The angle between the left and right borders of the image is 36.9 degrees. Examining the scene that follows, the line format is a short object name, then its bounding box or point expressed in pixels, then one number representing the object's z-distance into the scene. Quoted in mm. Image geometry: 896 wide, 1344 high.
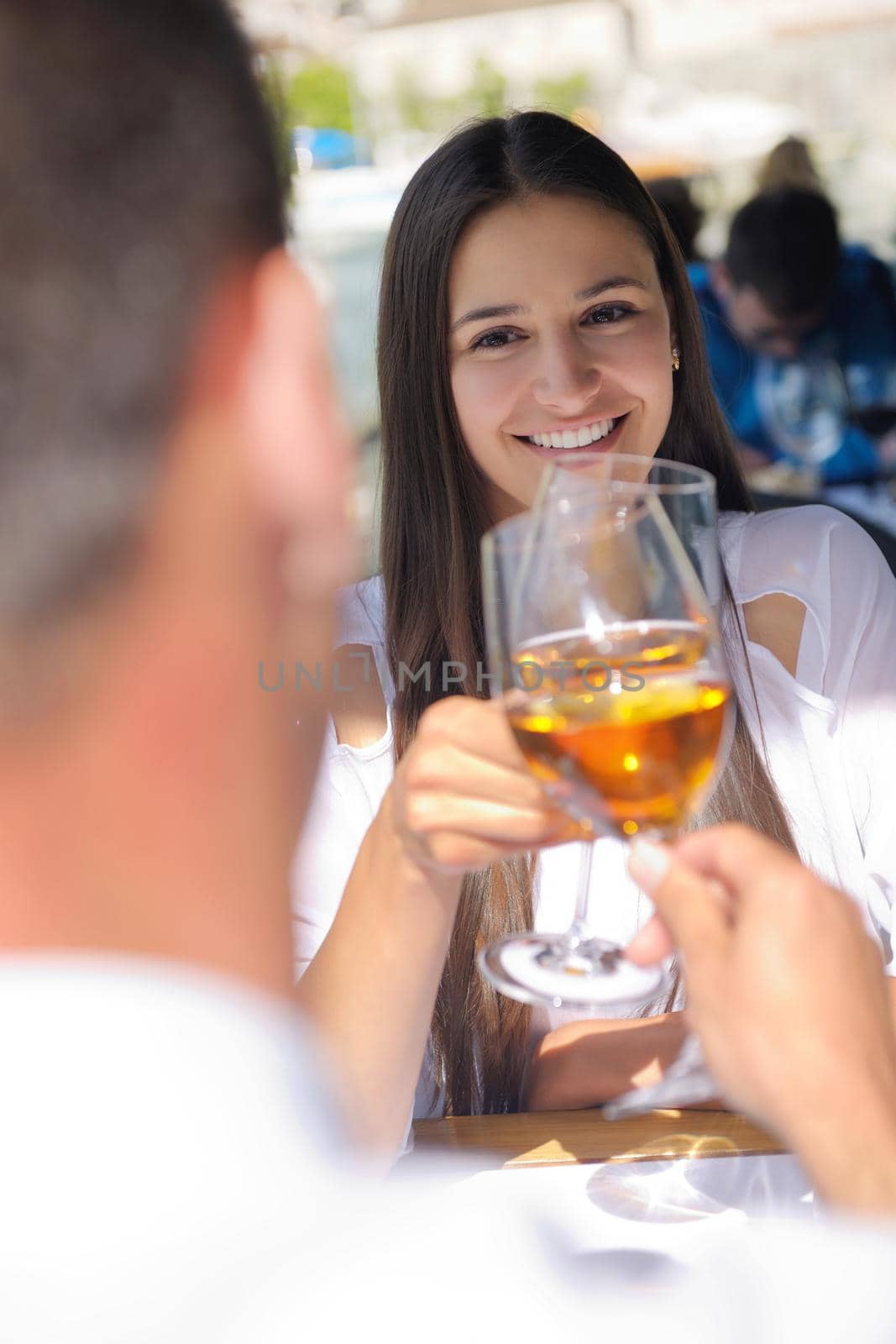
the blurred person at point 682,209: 5742
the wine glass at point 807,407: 5004
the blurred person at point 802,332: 4855
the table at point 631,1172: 1144
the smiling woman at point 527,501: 2012
